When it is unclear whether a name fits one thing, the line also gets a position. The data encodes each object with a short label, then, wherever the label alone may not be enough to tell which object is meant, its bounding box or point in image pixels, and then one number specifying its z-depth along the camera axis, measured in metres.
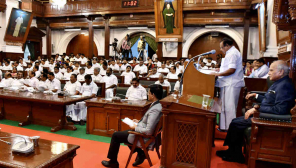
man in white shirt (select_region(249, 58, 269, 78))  5.23
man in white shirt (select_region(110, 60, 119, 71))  10.88
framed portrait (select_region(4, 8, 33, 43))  12.03
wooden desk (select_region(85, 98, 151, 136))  4.23
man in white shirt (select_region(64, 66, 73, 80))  8.45
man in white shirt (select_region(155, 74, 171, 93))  6.51
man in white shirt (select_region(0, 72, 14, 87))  7.43
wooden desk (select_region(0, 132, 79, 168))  1.65
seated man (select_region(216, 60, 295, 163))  2.32
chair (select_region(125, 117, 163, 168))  2.69
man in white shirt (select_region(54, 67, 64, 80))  7.98
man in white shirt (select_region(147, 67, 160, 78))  8.54
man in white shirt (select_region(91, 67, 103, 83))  7.48
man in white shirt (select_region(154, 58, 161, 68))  11.45
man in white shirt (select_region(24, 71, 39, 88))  7.22
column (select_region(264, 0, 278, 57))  6.93
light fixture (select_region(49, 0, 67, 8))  9.50
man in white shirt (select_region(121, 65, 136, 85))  8.62
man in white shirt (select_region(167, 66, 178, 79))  8.74
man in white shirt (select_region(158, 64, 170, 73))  10.27
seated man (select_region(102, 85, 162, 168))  2.69
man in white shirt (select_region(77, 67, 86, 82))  7.99
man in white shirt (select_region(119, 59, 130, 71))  10.98
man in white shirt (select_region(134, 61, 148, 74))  10.72
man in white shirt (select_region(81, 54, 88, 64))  12.39
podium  2.04
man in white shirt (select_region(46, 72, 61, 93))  6.18
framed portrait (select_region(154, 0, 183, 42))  10.80
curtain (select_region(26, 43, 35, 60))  15.81
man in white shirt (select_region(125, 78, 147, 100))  5.30
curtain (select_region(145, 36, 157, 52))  15.15
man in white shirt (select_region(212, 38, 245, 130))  2.80
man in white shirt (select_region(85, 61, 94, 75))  9.13
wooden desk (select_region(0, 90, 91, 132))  4.67
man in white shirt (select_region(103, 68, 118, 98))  7.48
